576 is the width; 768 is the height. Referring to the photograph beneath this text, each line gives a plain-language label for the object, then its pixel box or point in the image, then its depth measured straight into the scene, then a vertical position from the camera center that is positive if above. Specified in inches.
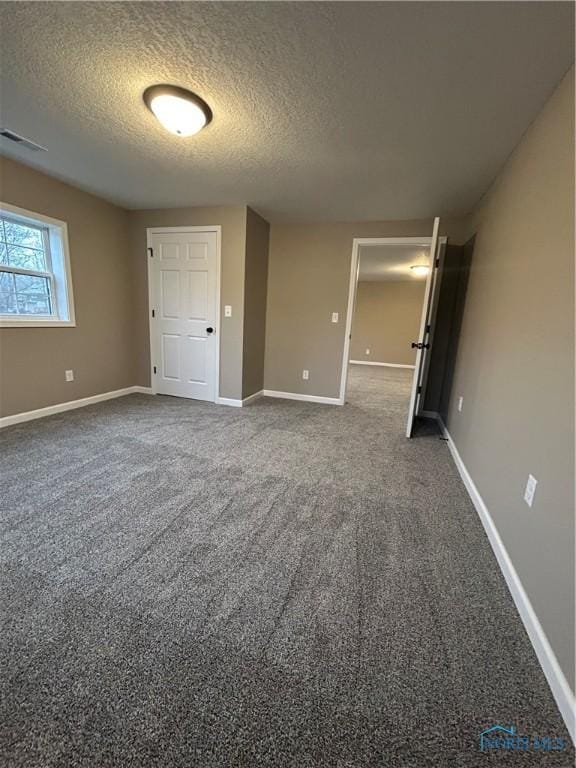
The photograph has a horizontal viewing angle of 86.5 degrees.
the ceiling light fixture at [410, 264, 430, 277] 224.6 +43.3
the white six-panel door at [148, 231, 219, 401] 148.6 +0.2
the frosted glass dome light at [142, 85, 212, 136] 67.8 +46.2
